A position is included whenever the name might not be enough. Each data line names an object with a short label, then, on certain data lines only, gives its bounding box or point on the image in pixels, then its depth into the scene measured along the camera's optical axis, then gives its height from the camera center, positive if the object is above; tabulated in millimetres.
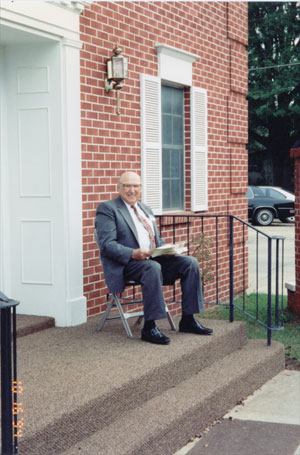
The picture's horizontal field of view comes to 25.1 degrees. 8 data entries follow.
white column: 5449 -28
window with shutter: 6824 +305
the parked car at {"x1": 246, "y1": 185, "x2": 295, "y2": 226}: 21656 -957
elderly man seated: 4914 -623
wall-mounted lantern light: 5965 +974
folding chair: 5102 -1044
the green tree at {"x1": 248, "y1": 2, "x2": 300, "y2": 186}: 28922 +4411
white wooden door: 5445 +53
